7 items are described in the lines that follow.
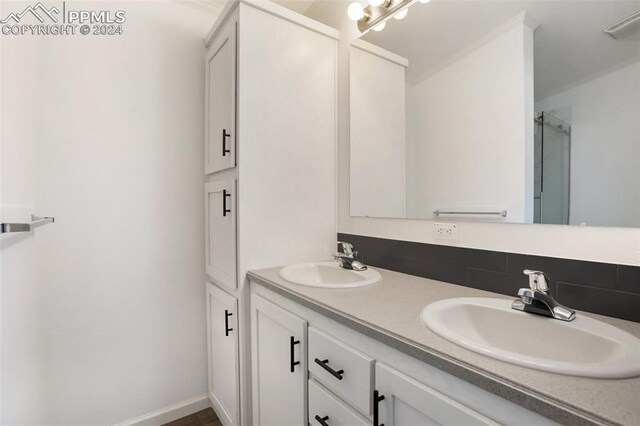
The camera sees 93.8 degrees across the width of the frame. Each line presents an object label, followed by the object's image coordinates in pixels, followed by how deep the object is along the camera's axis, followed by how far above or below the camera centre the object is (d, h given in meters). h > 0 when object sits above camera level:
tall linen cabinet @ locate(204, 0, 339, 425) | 1.45 +0.26
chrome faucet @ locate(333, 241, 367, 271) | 1.44 -0.25
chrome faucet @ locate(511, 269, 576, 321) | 0.80 -0.25
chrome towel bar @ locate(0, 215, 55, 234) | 0.75 -0.05
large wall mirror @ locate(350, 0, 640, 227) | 0.86 +0.35
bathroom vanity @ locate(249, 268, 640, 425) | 0.51 -0.37
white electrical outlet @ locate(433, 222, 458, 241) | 1.23 -0.09
